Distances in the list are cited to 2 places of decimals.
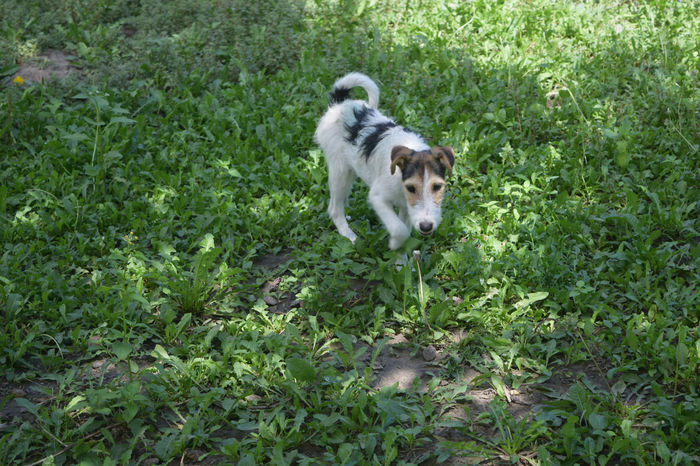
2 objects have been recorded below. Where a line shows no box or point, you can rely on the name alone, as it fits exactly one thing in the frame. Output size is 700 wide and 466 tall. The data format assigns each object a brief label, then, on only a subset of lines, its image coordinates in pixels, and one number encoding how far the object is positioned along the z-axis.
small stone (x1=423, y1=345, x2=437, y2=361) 4.55
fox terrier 4.95
